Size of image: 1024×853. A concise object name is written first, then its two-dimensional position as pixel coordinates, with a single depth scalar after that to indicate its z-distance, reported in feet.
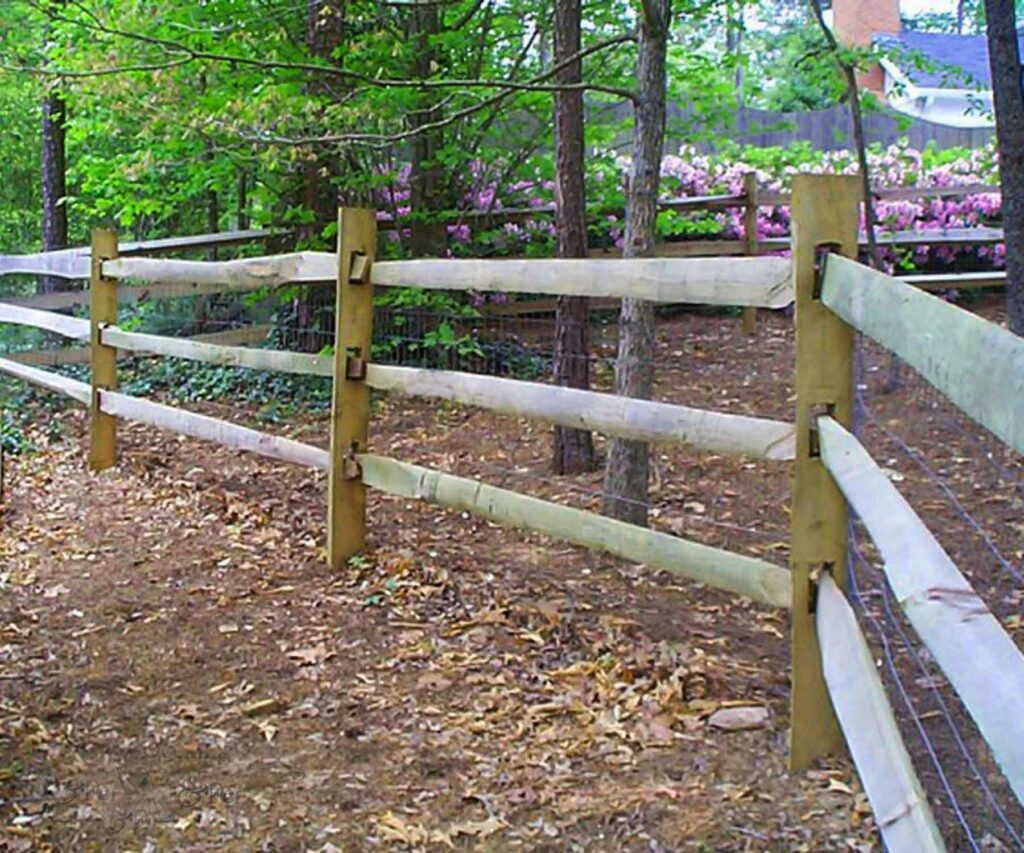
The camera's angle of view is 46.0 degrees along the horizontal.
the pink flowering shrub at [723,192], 31.55
